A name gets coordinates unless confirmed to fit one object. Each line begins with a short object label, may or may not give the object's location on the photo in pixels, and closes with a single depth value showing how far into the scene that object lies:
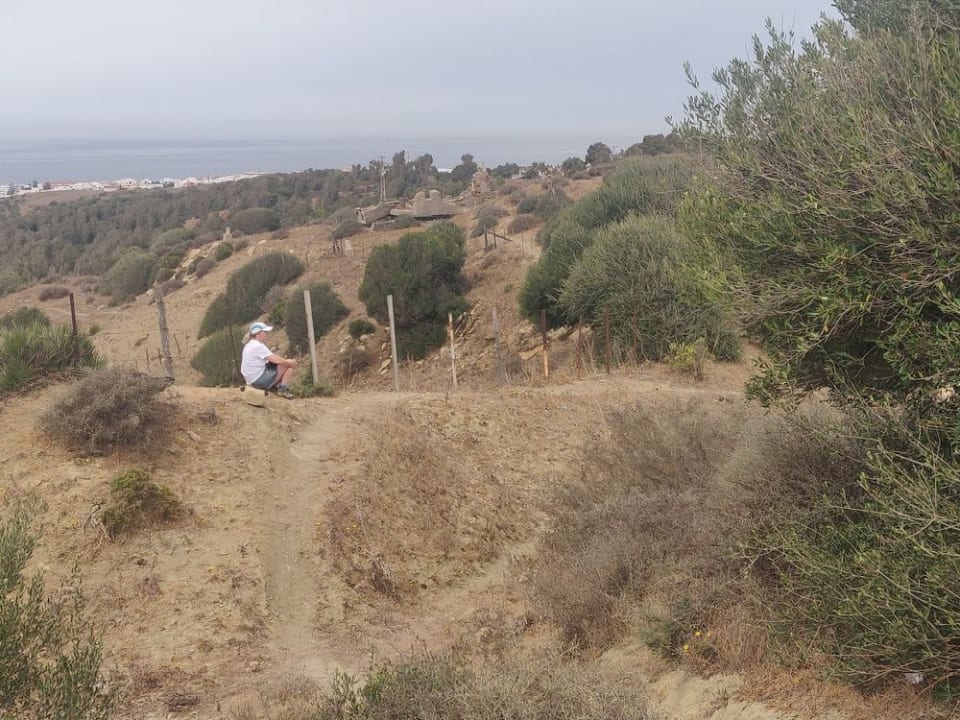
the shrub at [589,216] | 24.09
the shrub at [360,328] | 27.73
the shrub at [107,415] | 9.95
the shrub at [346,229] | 43.72
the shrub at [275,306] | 32.06
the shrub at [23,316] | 30.83
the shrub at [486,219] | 39.01
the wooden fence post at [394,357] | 16.08
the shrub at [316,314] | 28.19
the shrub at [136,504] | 9.09
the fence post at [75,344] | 11.95
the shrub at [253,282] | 35.50
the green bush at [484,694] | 4.75
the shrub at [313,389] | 13.84
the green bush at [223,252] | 46.62
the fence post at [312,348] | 14.12
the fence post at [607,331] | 17.53
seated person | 12.24
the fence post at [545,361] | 17.49
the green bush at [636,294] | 19.06
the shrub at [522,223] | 39.35
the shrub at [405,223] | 44.75
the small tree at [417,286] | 27.73
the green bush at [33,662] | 4.66
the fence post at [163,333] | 14.35
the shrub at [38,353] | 11.16
